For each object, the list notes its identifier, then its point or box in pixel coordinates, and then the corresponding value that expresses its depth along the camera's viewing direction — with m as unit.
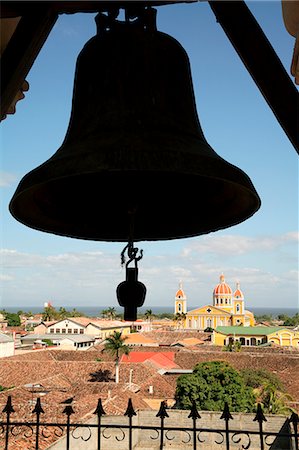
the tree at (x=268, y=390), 16.73
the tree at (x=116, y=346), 29.14
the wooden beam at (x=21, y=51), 1.65
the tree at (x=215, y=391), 17.83
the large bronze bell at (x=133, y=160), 1.59
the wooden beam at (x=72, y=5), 1.72
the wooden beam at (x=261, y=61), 1.68
